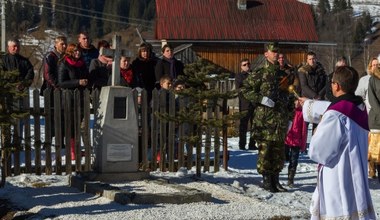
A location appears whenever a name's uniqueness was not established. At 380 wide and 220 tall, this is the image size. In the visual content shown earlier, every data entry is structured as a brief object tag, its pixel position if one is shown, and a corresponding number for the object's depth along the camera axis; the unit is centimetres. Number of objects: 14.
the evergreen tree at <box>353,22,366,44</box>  9281
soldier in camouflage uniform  996
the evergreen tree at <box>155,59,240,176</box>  1040
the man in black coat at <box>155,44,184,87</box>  1180
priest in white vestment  608
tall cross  1034
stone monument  1002
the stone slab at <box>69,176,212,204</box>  852
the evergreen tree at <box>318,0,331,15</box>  10800
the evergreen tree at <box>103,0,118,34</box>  10356
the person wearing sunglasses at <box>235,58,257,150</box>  1418
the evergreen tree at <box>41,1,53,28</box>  9505
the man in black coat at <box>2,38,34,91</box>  1121
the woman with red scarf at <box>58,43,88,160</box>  1109
